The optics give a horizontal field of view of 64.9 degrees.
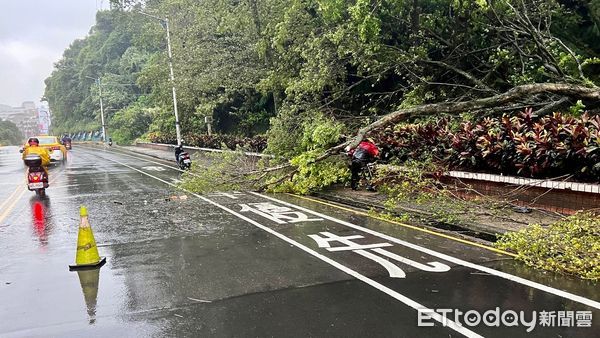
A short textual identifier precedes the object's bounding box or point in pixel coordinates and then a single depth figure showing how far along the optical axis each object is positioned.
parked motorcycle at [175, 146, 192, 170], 20.92
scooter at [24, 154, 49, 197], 13.79
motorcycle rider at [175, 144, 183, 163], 21.78
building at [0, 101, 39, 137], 162.25
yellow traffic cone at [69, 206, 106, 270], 6.34
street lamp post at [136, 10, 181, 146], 26.22
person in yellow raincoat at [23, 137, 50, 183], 15.98
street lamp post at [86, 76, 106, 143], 56.22
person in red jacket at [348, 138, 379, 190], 11.81
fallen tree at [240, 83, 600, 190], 9.71
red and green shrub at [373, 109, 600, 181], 7.70
